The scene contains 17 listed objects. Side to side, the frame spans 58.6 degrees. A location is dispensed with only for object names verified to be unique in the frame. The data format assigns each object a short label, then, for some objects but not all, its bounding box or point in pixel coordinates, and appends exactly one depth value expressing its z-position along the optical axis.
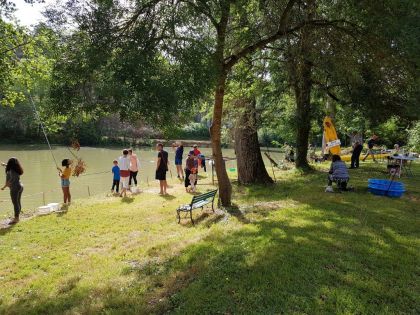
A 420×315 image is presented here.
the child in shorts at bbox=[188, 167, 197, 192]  13.02
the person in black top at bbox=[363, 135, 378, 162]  19.00
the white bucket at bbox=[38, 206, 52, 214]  10.65
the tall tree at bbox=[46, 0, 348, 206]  6.34
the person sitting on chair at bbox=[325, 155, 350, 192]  10.15
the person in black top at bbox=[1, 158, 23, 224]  9.63
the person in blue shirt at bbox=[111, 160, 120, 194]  14.23
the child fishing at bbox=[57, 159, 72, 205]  11.56
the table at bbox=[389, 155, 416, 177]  12.27
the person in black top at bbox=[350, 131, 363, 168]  15.70
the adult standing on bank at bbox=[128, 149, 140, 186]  14.08
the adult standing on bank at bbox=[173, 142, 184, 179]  15.66
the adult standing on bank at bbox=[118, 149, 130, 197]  13.00
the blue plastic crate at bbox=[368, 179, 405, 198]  9.88
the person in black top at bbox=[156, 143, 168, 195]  12.37
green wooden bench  8.28
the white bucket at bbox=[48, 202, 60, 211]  10.88
